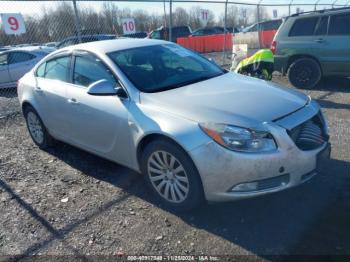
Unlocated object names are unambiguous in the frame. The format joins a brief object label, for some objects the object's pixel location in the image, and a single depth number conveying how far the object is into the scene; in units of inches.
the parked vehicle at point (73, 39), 596.1
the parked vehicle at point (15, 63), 470.6
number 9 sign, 360.8
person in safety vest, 299.7
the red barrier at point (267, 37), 873.7
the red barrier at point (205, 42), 920.0
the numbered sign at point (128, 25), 516.4
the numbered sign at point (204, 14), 591.9
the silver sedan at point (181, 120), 127.6
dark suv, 321.7
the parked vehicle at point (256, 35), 828.0
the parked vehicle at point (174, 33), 867.6
